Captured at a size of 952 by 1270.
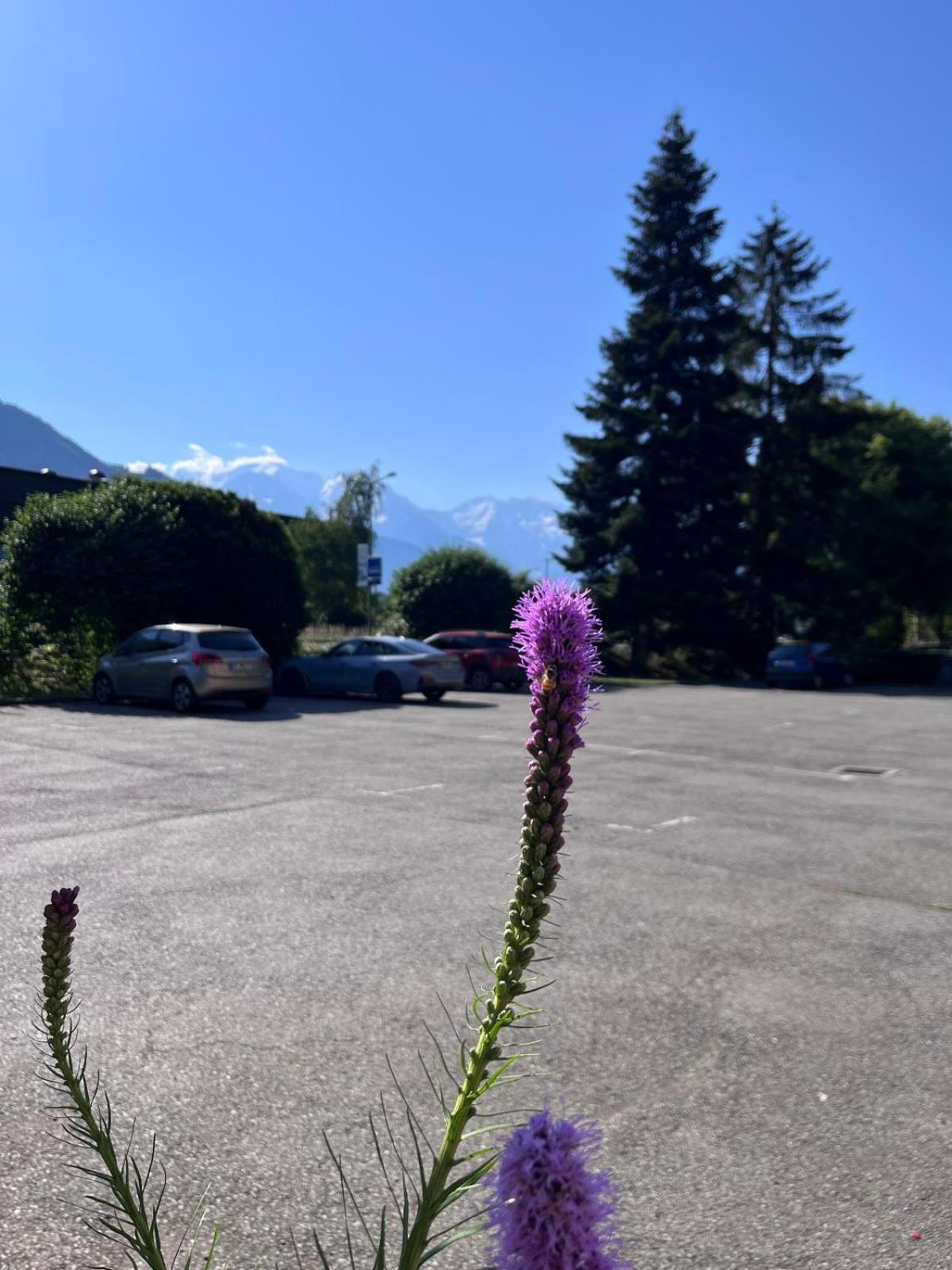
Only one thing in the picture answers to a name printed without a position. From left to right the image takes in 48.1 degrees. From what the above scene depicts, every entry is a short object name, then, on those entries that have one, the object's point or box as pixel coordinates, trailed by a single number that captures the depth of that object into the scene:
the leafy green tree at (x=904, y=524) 39.97
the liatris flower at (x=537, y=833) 1.20
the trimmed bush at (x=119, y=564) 23.06
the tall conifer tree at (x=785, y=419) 43.22
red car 28.75
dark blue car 33.81
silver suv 19.00
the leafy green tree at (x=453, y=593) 36.81
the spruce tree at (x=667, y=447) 39.66
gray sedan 22.77
